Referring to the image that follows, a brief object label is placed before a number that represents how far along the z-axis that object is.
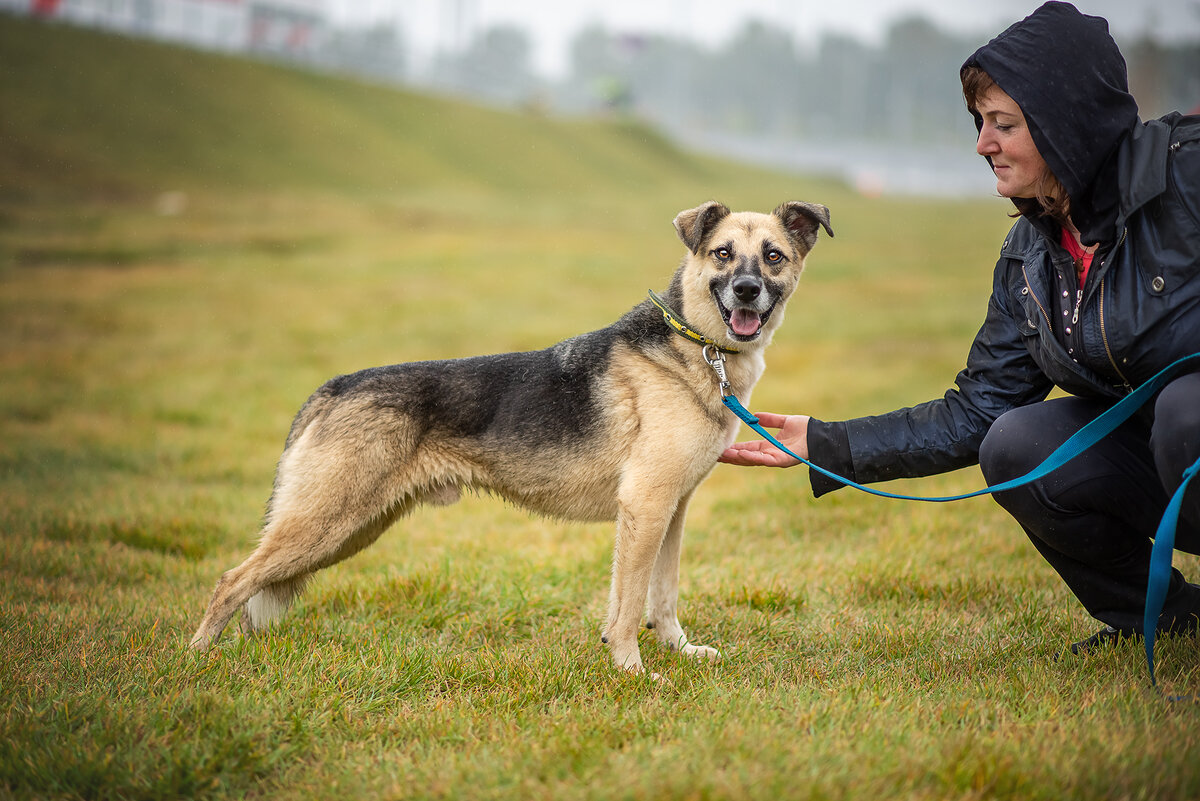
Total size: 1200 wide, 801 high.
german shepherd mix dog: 4.30
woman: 3.35
